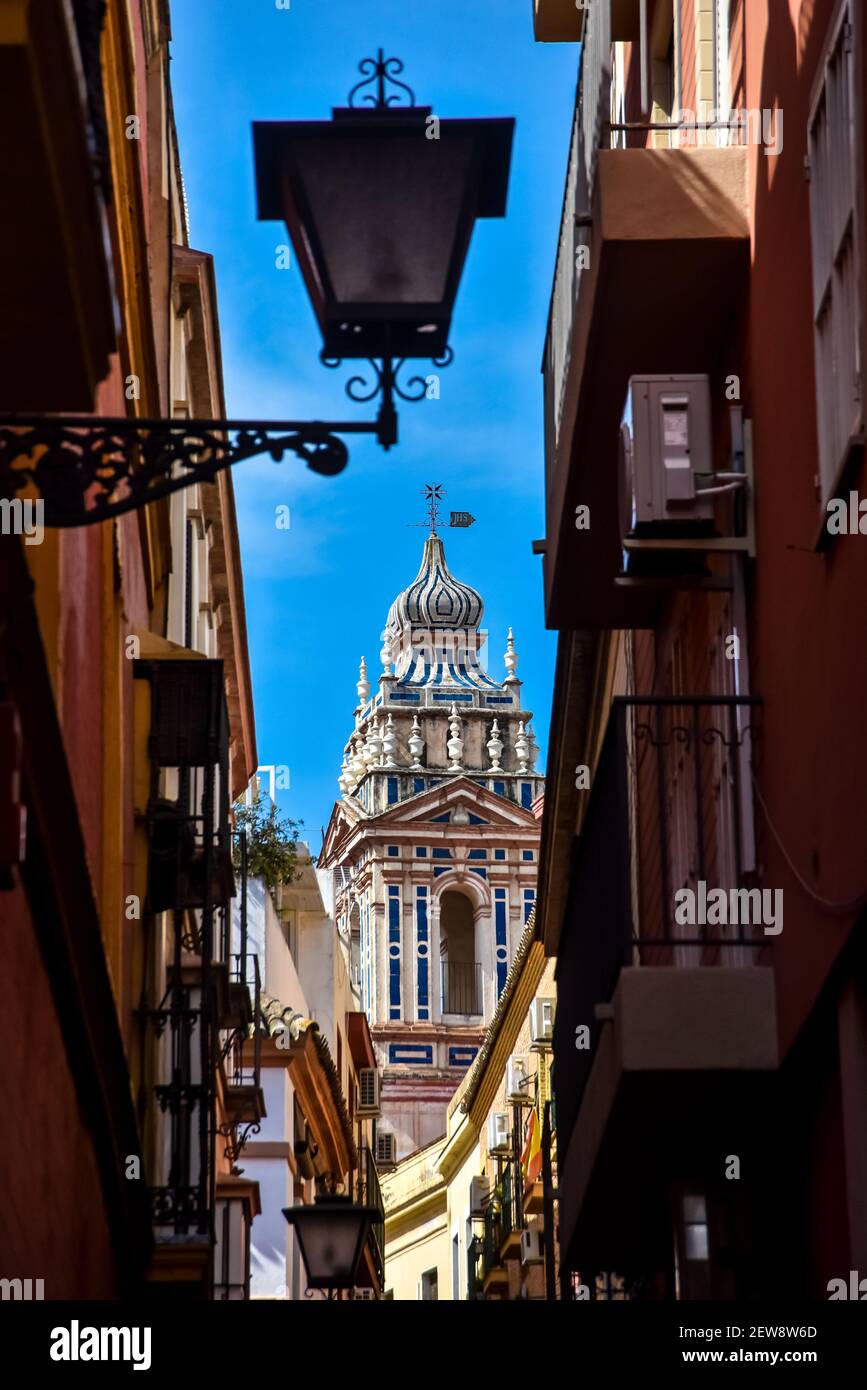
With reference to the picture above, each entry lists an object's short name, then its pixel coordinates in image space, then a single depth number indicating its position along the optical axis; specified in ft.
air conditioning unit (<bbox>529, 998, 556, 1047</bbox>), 106.32
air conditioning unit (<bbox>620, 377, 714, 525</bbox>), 31.50
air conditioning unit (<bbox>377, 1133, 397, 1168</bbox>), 264.46
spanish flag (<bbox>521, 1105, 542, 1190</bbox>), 101.13
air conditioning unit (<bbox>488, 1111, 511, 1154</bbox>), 134.72
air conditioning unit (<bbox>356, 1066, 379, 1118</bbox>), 161.58
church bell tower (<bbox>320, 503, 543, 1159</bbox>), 285.43
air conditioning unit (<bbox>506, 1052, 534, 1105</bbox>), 110.93
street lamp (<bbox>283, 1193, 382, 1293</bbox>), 50.68
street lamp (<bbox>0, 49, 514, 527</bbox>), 21.48
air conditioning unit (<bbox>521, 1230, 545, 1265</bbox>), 103.50
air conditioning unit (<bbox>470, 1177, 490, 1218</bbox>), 136.15
